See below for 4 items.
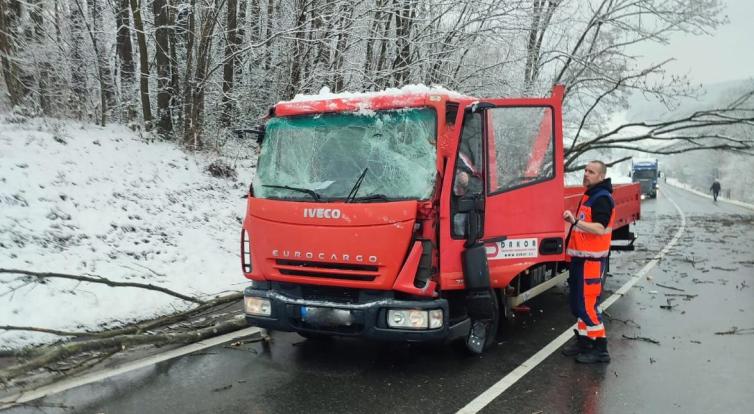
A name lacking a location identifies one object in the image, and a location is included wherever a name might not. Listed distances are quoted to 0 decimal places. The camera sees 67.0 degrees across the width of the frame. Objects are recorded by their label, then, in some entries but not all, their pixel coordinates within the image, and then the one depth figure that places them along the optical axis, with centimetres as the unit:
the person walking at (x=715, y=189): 4109
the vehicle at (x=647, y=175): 4525
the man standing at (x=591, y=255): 530
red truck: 457
